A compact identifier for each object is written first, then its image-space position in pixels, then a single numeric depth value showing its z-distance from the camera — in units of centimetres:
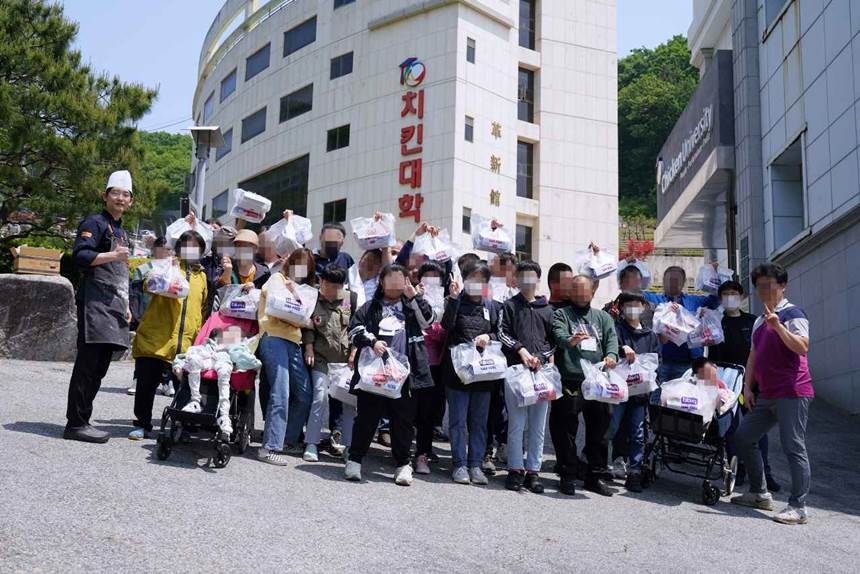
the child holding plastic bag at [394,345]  650
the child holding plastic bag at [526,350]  683
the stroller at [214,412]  603
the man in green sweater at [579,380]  704
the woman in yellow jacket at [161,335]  667
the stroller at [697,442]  718
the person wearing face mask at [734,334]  797
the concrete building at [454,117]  2783
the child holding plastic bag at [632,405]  756
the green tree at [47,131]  1800
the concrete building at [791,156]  1338
